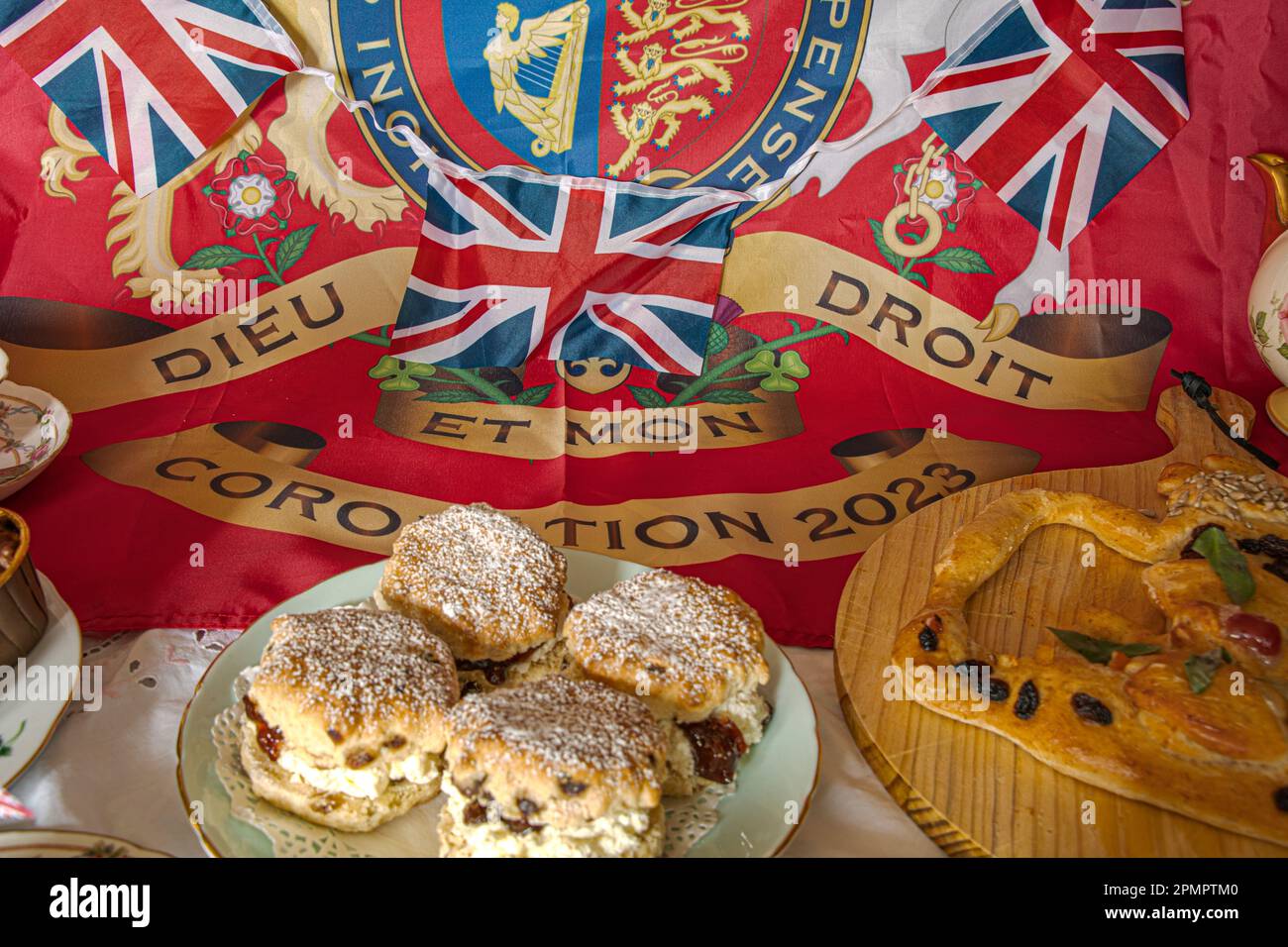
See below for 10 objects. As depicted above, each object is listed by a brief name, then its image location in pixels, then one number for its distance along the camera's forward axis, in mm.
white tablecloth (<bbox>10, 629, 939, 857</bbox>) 369
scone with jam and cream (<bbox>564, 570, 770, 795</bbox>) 360
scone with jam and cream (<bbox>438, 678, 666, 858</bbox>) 308
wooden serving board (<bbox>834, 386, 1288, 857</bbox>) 359
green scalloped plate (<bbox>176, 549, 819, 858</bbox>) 328
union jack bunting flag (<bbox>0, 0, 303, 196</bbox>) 646
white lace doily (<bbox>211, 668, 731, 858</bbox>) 332
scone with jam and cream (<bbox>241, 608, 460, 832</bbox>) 331
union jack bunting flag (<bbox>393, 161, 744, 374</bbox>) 698
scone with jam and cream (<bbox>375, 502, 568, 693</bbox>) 384
